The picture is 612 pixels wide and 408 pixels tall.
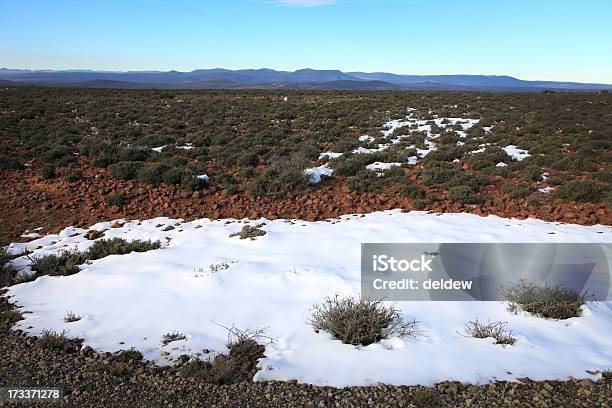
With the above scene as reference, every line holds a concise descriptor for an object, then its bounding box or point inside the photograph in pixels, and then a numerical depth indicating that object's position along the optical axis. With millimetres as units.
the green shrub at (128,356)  4094
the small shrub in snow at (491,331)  4242
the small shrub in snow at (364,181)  10047
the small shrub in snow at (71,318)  4852
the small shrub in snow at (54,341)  4270
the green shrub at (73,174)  10492
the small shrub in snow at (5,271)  5934
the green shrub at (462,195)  9078
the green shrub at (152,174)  10406
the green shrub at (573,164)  11877
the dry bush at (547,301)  4719
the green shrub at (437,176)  10492
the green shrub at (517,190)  9328
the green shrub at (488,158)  12156
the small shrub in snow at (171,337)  4419
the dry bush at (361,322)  4359
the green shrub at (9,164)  11500
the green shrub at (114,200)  9234
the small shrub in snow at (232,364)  3775
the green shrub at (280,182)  9711
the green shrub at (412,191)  9469
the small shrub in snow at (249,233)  7475
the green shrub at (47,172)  10789
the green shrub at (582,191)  9117
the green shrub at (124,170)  10734
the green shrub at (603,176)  10660
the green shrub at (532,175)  10727
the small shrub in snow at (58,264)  6234
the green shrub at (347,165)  11383
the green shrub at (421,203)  8906
